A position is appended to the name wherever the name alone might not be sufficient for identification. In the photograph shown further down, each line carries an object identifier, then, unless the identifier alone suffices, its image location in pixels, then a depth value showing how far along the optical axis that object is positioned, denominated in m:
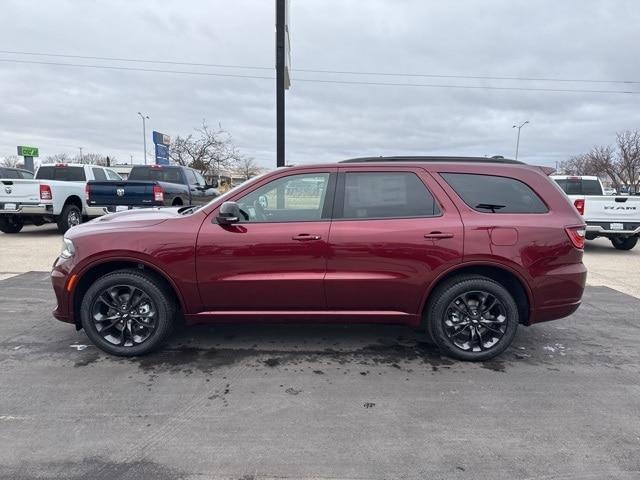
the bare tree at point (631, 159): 41.20
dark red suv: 3.76
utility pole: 8.82
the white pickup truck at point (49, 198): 10.63
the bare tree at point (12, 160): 81.07
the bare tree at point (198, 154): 39.88
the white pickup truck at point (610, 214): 9.86
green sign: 50.54
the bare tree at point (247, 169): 58.34
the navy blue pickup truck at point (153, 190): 10.31
